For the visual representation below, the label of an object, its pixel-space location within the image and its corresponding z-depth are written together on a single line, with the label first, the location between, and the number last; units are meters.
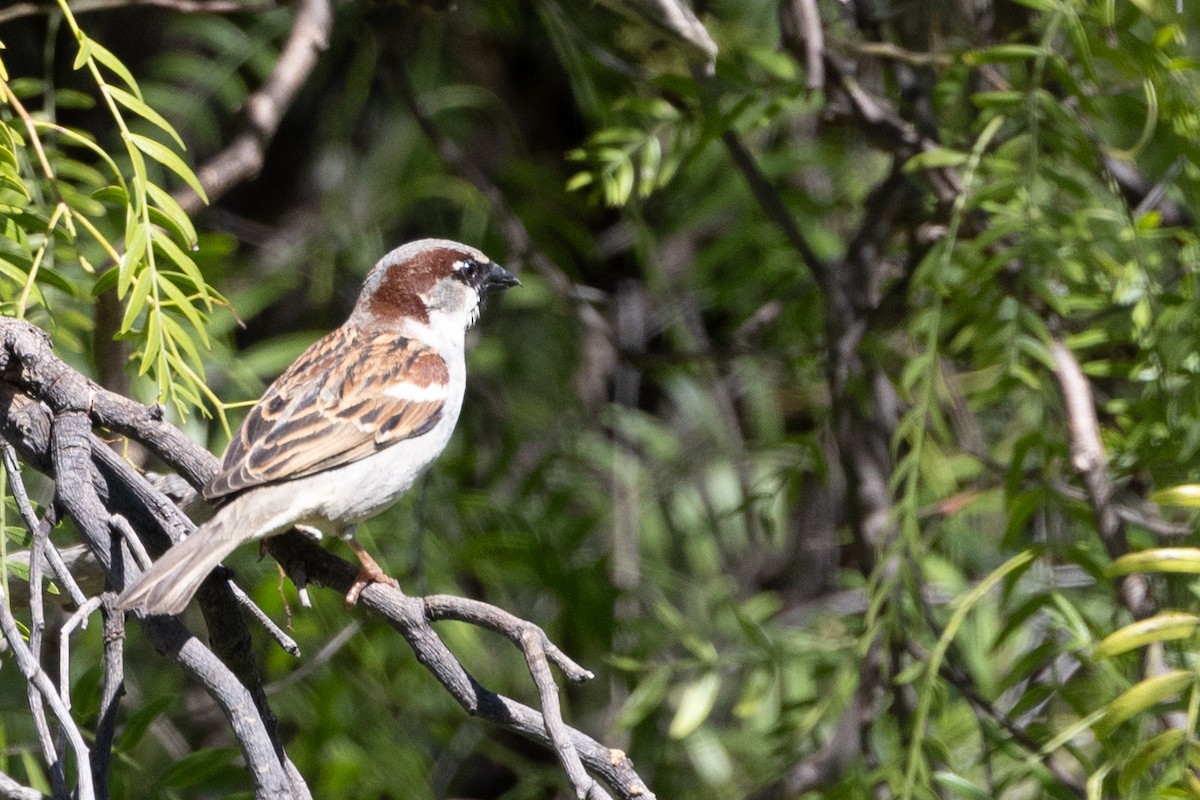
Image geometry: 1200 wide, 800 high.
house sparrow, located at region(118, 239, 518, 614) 4.33
